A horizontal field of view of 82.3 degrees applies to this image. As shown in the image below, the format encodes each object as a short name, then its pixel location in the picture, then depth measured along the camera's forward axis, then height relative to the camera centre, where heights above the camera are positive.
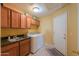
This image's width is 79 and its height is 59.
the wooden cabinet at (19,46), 1.01 -0.45
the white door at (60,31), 1.15 -0.06
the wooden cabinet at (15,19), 1.19 +0.27
